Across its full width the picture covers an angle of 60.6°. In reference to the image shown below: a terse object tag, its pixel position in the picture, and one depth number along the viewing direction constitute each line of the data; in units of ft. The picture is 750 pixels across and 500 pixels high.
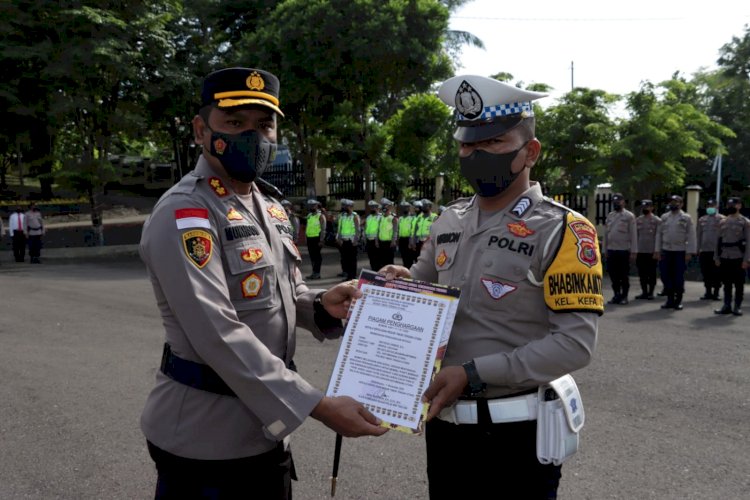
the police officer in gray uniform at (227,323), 6.64
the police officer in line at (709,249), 40.40
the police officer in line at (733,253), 34.81
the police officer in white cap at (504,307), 7.06
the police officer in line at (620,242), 40.16
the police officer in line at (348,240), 51.78
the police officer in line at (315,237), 53.42
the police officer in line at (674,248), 37.17
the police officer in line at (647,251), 41.37
